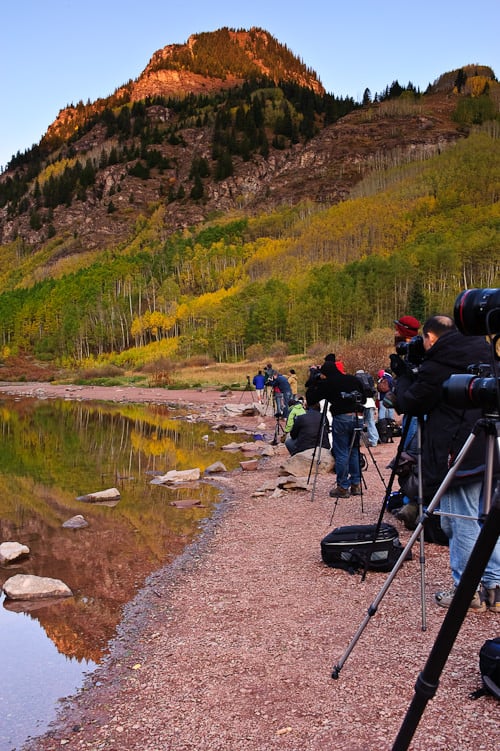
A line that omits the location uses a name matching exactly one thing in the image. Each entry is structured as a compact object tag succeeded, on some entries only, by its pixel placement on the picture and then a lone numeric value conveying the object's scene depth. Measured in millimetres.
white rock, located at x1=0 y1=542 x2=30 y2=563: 7898
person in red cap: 6004
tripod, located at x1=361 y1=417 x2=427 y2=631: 4508
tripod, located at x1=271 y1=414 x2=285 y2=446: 17297
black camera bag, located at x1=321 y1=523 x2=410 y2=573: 6074
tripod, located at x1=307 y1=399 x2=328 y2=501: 9522
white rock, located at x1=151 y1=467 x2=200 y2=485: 13188
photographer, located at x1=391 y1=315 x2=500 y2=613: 4543
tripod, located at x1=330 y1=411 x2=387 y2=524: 8703
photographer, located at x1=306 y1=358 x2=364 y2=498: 9035
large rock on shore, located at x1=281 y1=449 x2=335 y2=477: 11672
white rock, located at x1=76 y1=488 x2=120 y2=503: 11594
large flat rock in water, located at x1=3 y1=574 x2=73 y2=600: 6621
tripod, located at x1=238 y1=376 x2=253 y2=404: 35400
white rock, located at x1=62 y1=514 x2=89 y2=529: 9555
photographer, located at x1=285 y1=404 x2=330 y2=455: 12234
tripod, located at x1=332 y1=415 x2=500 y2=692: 2020
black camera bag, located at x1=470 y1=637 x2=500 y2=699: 3508
